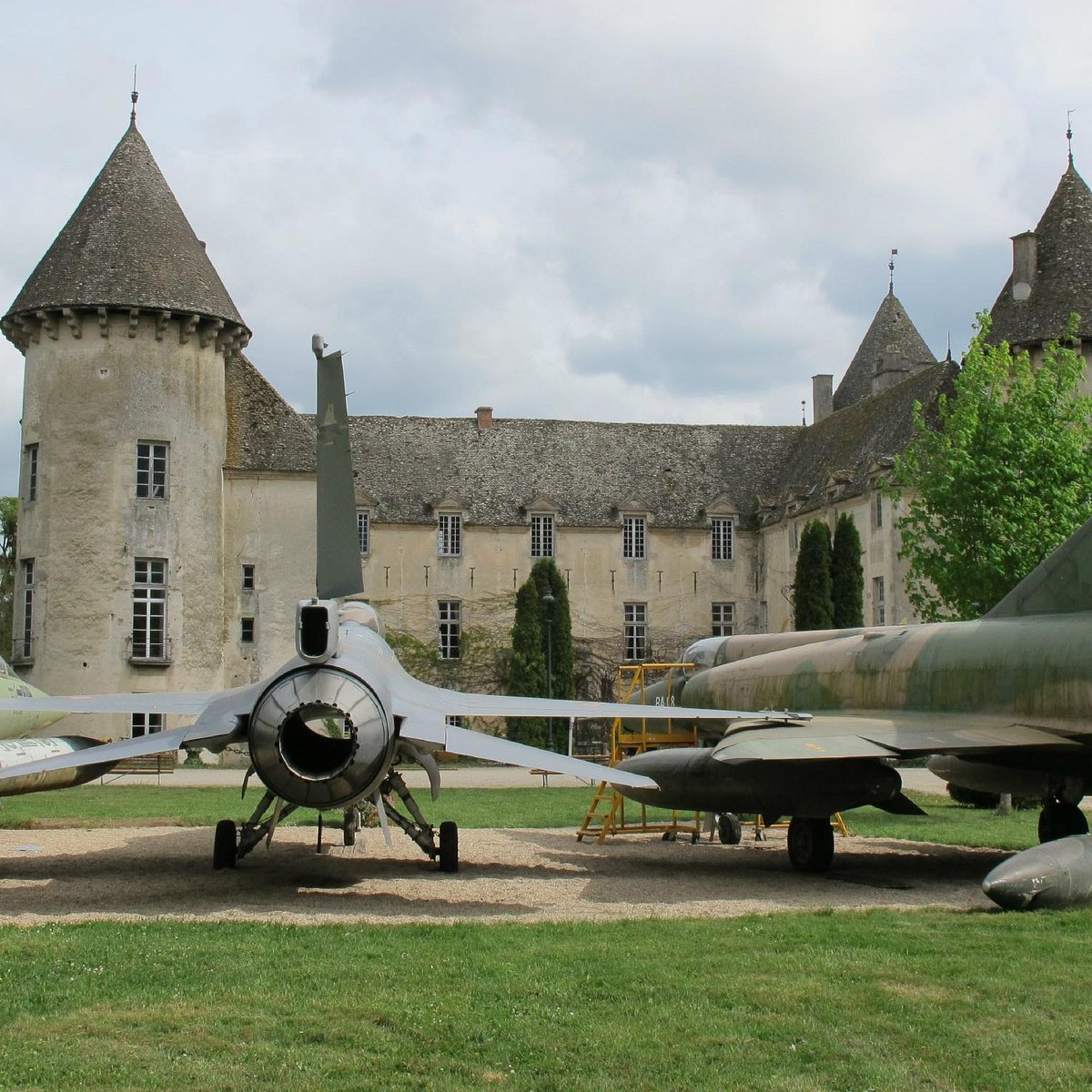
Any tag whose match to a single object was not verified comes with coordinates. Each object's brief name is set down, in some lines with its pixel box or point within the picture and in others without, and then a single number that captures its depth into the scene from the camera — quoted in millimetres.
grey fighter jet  11680
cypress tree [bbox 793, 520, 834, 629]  46062
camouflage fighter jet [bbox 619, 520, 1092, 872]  13297
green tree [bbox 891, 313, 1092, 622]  28188
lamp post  43625
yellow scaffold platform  17766
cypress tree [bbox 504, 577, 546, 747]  48562
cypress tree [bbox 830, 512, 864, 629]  46000
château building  40781
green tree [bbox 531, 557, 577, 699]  49656
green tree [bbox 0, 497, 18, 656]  65875
